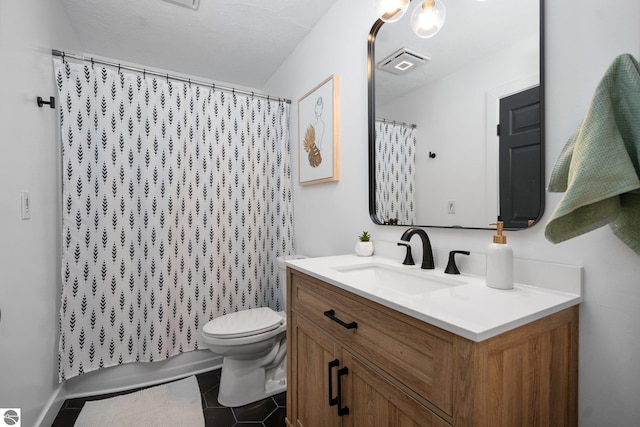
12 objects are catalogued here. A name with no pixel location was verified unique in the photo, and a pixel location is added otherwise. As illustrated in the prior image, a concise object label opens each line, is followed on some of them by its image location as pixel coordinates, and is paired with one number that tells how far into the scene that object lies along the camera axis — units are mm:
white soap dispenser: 870
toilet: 1641
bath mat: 1555
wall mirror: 933
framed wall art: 1781
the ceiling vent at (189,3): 1751
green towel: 587
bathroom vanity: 626
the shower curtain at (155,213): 1732
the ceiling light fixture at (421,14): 1166
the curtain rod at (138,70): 1664
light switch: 1277
